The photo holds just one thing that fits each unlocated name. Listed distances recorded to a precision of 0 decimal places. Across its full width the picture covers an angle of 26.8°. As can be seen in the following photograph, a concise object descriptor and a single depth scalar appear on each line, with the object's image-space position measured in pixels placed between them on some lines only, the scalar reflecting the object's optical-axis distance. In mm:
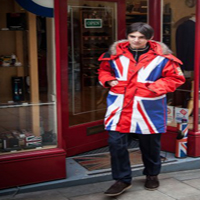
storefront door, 5766
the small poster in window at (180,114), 5820
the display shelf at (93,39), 5902
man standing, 4367
